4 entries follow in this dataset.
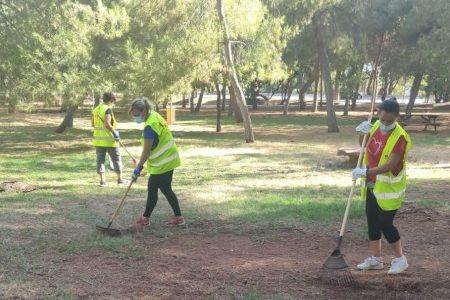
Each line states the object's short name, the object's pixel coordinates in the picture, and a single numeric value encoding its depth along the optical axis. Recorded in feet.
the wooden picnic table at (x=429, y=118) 65.46
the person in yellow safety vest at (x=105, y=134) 27.99
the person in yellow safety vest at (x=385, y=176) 14.43
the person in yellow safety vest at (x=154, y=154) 19.54
